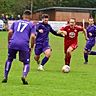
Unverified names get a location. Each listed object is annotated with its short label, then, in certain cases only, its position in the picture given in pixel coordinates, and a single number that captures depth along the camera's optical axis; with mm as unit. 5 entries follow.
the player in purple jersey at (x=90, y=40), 19625
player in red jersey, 16234
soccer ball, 15945
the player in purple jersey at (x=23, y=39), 12258
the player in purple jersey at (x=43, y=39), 16516
